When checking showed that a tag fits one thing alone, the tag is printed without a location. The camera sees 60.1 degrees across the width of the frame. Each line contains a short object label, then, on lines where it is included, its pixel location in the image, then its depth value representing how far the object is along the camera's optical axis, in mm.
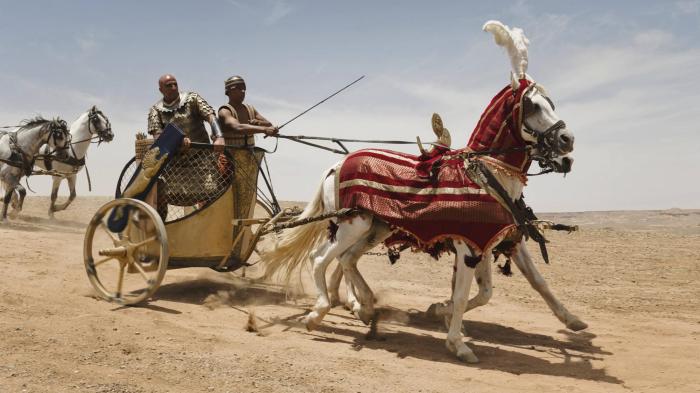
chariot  6352
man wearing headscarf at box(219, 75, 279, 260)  6770
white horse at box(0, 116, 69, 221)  14812
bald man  6902
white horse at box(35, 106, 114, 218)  15227
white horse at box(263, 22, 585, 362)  5152
